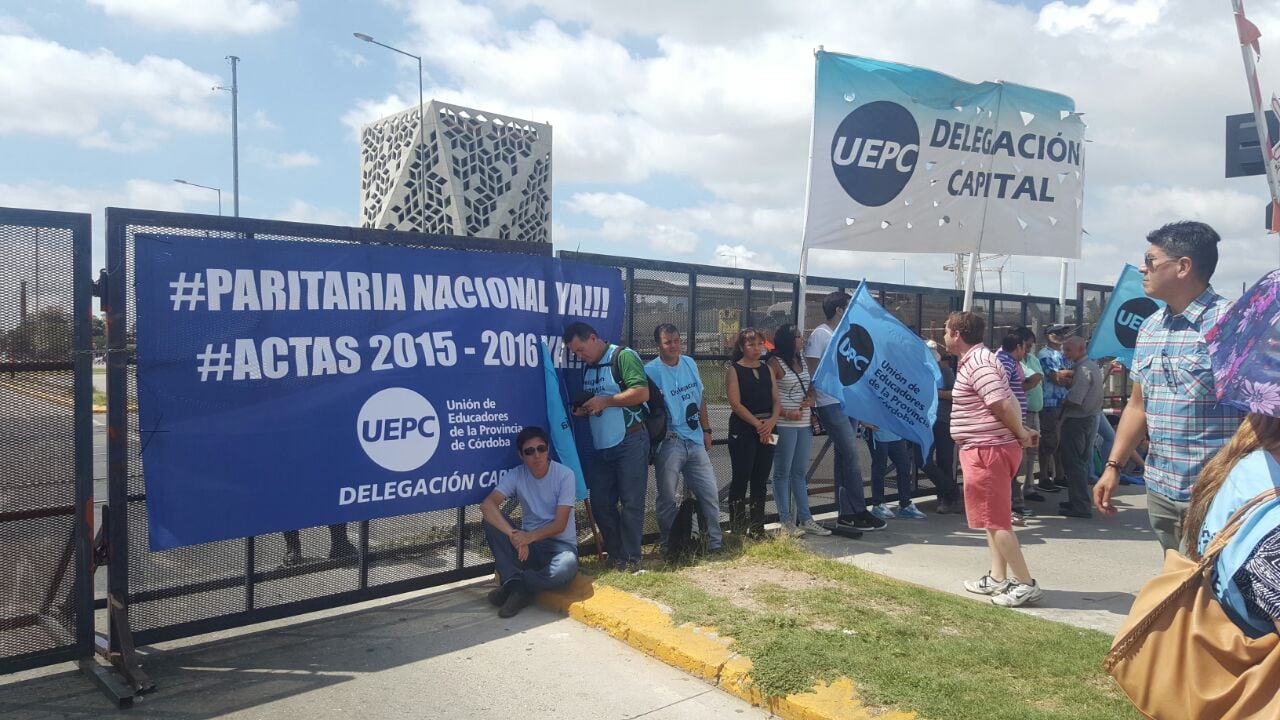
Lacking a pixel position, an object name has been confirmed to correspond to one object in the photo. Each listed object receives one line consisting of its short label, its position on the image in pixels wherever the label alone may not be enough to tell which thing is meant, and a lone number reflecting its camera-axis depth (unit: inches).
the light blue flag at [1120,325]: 316.8
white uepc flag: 309.4
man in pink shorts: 211.8
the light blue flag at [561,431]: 238.7
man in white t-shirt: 297.6
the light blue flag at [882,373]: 285.6
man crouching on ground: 221.0
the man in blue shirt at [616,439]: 238.7
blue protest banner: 184.1
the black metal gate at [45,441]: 169.8
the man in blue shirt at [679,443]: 254.4
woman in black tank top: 274.5
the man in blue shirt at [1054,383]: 356.2
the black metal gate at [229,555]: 180.7
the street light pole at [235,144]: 1368.1
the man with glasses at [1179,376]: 139.6
